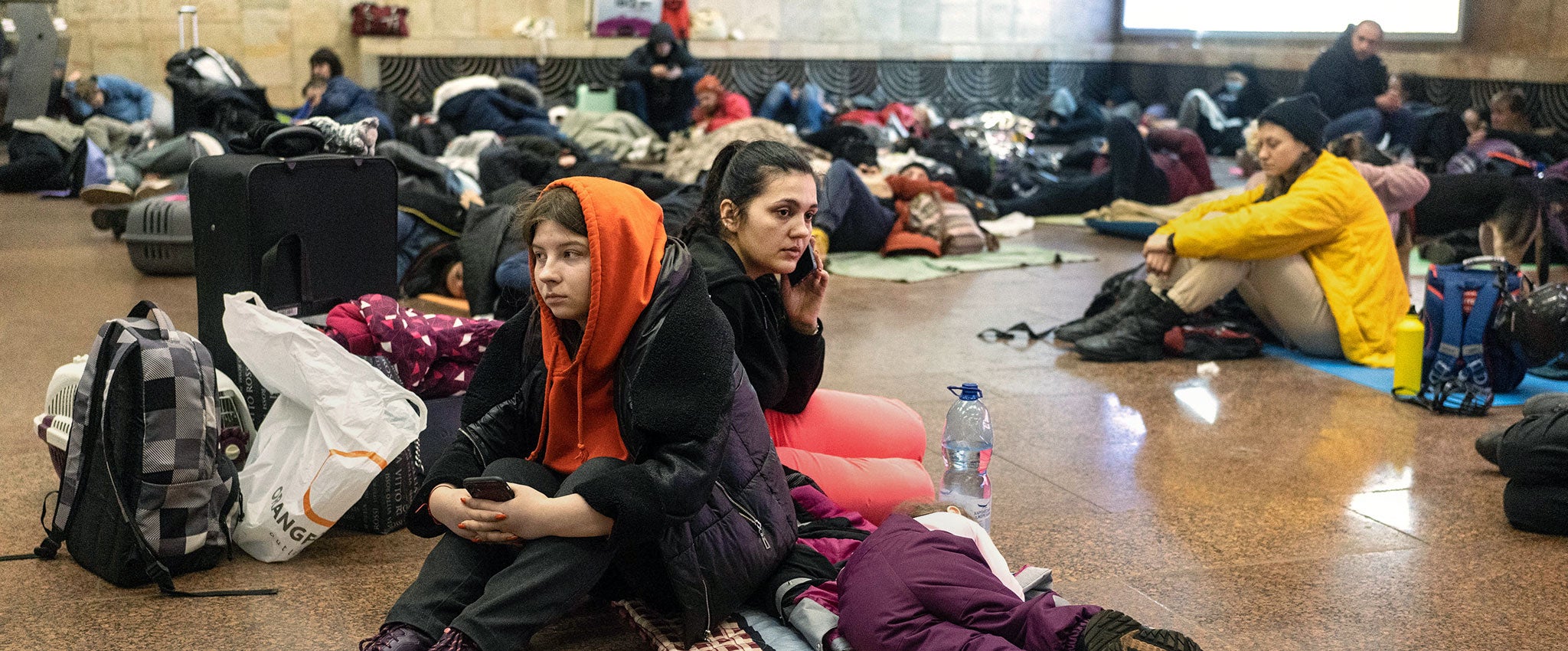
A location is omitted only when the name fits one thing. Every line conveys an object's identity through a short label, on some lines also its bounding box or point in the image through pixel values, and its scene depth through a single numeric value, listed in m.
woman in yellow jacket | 5.59
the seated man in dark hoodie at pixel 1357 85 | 11.42
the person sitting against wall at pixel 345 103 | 11.33
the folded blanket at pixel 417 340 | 3.65
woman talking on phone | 3.15
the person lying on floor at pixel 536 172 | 7.41
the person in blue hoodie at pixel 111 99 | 12.38
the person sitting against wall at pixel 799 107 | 14.91
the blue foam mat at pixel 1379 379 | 5.20
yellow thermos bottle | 5.07
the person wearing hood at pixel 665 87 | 13.97
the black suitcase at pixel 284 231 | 3.85
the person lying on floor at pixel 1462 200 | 6.38
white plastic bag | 3.20
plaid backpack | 3.03
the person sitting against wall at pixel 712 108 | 11.88
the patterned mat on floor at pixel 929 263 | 7.86
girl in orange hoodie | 2.51
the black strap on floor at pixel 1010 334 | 6.20
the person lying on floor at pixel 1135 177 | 9.93
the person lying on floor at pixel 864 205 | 8.09
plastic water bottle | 3.36
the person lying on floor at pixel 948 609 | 2.39
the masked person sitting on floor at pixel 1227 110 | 15.03
